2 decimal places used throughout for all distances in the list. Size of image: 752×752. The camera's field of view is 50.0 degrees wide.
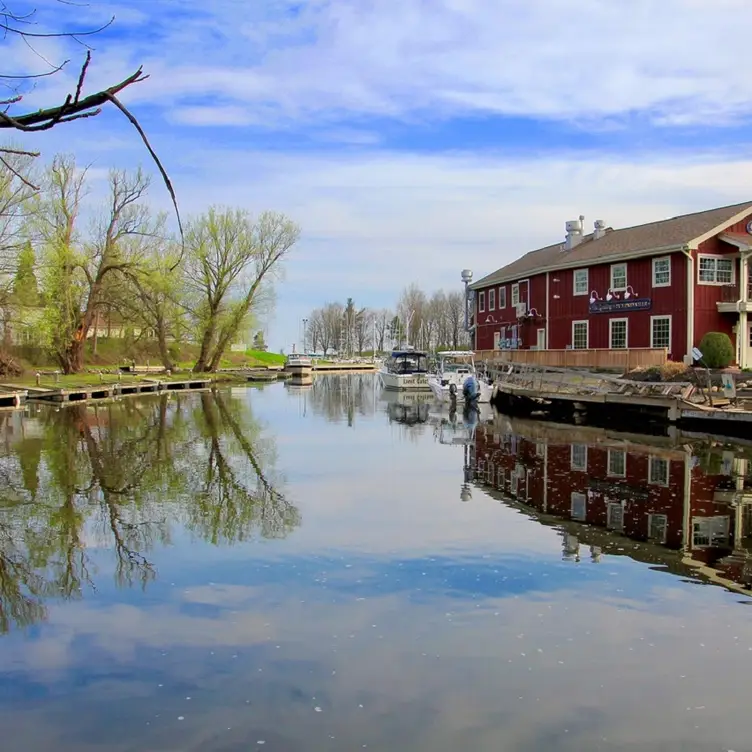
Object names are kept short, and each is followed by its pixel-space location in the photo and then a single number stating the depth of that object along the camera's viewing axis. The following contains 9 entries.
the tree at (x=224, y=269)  65.19
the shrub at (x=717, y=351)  34.21
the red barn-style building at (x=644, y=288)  36.50
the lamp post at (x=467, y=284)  55.38
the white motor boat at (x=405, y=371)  51.53
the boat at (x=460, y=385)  40.41
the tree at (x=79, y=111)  3.57
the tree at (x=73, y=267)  50.24
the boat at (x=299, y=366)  80.88
